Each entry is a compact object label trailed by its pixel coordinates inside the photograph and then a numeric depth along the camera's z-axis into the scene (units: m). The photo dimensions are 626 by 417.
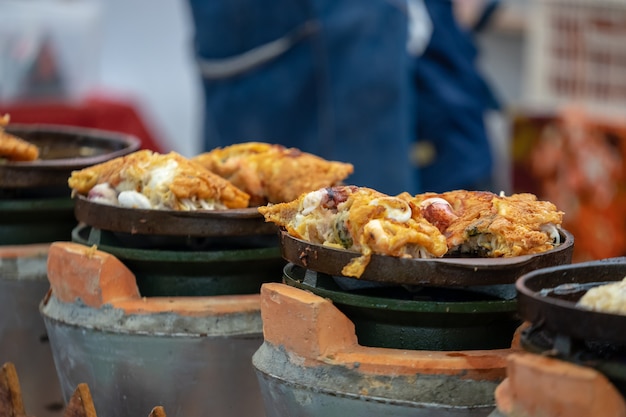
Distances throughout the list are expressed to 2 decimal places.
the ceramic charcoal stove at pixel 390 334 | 1.53
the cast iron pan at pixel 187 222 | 1.70
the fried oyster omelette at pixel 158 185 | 1.72
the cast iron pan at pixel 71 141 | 2.05
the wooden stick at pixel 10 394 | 1.78
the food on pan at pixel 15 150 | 1.88
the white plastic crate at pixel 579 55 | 4.35
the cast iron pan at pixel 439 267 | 1.51
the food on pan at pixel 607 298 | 1.45
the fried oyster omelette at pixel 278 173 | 1.78
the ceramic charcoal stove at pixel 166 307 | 1.71
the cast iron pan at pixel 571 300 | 1.40
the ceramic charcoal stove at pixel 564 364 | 1.41
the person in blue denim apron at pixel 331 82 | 3.08
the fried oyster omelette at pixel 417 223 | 1.53
